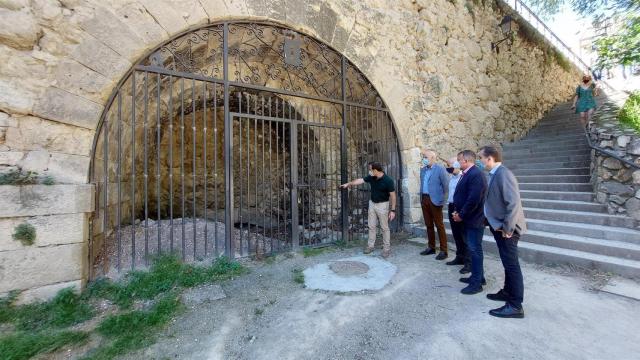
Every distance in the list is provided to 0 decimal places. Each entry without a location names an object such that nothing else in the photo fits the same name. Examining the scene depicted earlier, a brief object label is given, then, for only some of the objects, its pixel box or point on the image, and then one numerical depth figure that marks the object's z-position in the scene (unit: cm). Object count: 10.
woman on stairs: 634
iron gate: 337
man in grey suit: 248
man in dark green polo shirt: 423
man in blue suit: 299
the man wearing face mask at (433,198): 414
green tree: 457
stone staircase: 346
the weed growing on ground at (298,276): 333
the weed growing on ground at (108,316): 209
